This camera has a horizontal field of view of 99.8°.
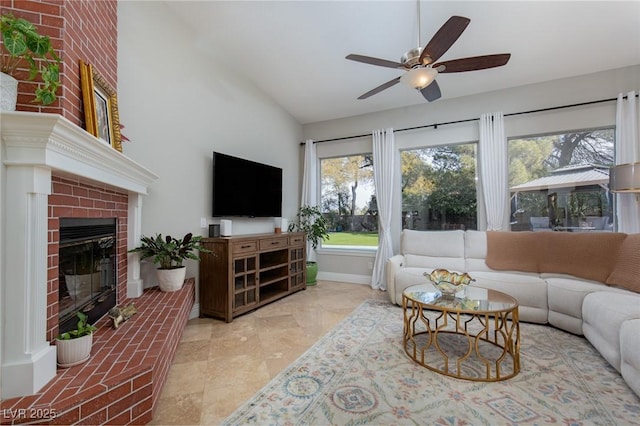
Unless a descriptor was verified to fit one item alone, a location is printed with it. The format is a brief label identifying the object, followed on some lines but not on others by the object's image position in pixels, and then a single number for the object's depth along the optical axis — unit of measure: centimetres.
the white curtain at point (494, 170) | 363
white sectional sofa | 189
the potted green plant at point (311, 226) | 435
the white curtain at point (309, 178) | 486
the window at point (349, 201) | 462
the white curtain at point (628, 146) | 301
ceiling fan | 188
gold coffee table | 183
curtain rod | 327
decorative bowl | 214
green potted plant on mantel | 114
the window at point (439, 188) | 399
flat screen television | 317
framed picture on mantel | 160
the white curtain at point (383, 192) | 422
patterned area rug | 144
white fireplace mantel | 110
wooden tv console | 278
